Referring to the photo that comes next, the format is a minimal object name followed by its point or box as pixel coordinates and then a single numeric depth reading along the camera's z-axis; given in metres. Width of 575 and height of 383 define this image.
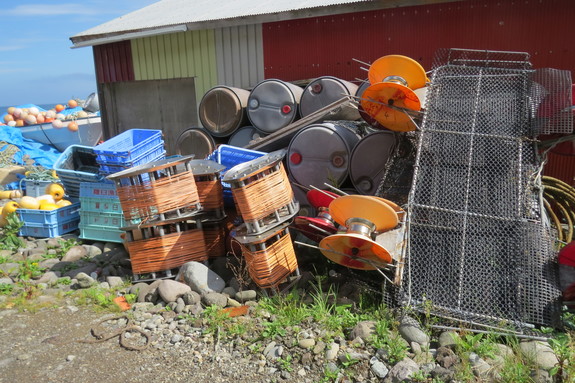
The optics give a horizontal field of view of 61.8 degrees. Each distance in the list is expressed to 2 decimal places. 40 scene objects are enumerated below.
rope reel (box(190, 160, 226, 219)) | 5.09
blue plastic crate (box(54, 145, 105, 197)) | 6.35
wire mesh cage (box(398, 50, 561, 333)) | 3.78
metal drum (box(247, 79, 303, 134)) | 7.18
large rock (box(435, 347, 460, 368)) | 3.30
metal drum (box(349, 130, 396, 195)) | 5.61
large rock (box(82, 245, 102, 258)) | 5.93
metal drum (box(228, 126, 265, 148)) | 7.46
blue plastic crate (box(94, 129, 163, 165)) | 5.87
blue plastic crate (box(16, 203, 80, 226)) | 6.49
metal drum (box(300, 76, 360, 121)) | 6.81
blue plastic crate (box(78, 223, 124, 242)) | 6.10
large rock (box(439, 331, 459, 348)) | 3.51
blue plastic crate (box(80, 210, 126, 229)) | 6.02
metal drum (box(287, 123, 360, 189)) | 5.95
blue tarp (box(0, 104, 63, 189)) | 13.42
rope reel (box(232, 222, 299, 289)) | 4.33
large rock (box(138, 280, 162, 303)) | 4.66
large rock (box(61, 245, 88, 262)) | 5.79
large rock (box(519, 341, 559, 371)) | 3.22
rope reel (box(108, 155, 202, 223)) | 4.70
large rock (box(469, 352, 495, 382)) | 3.15
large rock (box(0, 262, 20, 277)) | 5.48
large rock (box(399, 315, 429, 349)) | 3.58
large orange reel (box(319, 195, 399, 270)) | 3.86
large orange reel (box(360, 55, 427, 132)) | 4.73
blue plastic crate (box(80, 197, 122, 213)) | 6.03
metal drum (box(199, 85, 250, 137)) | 7.57
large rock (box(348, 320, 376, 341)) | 3.65
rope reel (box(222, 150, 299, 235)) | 4.34
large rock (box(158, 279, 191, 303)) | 4.53
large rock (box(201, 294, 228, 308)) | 4.38
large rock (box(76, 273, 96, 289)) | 5.02
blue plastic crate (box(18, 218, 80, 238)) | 6.54
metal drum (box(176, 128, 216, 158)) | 7.72
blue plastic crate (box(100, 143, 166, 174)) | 5.91
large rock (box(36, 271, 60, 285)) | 5.20
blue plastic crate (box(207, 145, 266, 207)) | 6.00
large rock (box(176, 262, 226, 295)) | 4.64
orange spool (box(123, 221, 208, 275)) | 4.85
